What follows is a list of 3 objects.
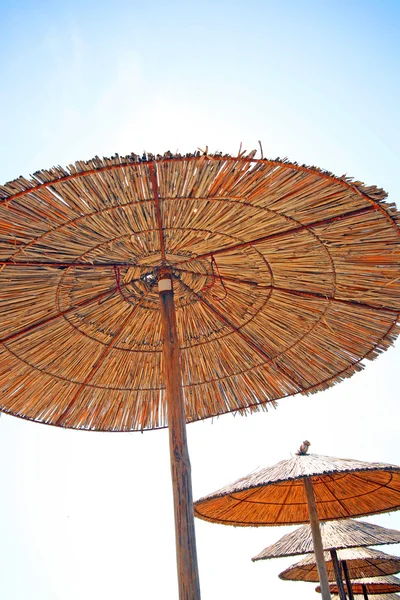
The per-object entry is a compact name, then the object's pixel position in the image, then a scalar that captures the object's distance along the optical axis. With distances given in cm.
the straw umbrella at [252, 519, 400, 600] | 815
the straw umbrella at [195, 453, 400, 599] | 538
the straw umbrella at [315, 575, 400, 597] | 1085
